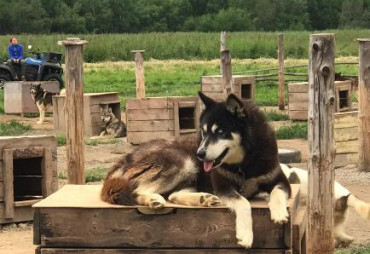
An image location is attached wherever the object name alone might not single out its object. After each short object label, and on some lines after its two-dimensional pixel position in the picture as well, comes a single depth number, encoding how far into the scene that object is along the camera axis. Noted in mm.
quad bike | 26391
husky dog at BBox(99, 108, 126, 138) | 17672
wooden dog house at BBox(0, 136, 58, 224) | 9328
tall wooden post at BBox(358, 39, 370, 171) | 12500
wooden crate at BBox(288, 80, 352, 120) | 18453
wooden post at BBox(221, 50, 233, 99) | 13680
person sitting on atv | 27250
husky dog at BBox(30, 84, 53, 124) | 20705
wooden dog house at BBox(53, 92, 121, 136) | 18000
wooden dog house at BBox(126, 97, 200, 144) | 15781
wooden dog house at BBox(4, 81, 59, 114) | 21828
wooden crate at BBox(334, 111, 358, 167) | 12836
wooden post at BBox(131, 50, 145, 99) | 18188
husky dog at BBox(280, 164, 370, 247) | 8250
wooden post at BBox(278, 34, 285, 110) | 21000
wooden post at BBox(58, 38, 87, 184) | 8336
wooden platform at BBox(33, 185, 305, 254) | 5969
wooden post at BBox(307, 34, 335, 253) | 6730
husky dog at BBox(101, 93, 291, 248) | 5926
